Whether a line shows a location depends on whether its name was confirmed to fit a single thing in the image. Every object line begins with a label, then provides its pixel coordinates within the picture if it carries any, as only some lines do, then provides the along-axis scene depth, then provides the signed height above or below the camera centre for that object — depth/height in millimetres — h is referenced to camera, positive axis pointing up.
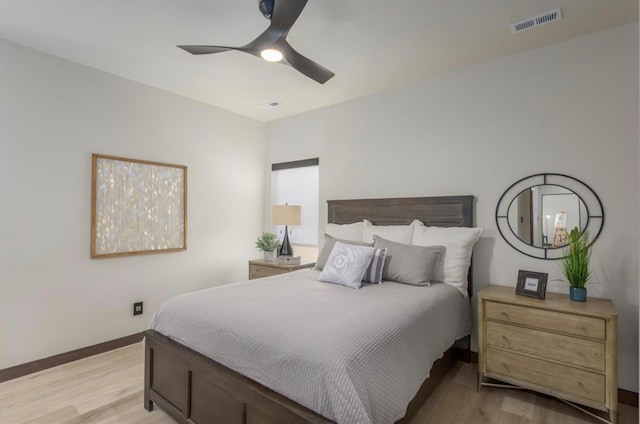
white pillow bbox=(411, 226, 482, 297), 2615 -337
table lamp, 3930 -37
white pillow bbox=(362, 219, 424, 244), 2962 -184
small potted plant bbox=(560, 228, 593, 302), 2207 -373
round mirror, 2412 +6
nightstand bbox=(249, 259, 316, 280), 3621 -641
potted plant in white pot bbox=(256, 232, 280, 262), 4020 -423
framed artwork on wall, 3023 +42
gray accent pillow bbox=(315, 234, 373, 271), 2998 -363
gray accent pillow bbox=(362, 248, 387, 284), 2561 -455
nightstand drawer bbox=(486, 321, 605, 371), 1984 -859
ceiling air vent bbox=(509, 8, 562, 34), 2148 +1324
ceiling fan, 1717 +1044
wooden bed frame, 1441 -942
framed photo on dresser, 2285 -508
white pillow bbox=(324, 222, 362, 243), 3309 -200
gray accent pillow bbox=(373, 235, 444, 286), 2512 -402
